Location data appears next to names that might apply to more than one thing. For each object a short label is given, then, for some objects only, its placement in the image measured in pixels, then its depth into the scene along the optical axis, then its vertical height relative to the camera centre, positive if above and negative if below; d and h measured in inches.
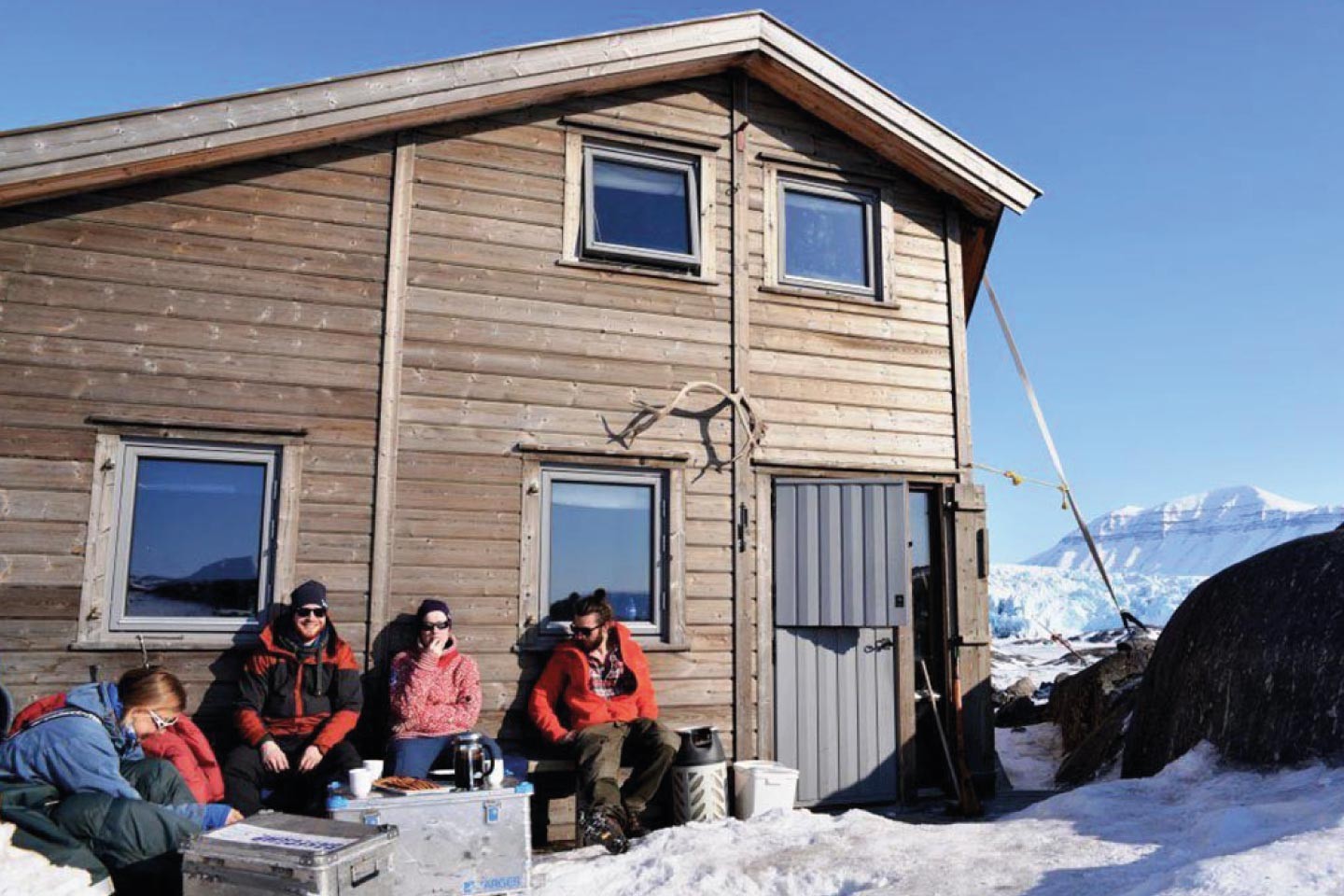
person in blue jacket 151.1 -29.9
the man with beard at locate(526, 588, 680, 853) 223.6 -27.2
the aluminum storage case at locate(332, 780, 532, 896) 179.9 -45.4
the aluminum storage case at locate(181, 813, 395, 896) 140.1 -39.1
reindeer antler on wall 261.9 +46.7
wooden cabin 221.9 +52.6
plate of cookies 183.5 -36.3
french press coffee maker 189.8 -33.1
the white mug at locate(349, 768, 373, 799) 179.8 -34.8
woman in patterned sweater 212.8 -23.5
